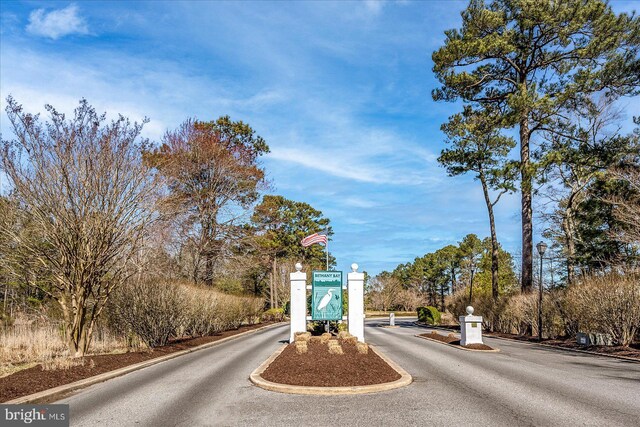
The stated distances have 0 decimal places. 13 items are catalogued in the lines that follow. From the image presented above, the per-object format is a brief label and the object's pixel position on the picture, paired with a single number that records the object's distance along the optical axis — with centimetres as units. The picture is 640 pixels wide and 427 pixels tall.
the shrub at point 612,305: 1650
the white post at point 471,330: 1794
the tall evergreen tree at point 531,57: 2344
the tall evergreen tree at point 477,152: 3059
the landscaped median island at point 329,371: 934
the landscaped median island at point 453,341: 1719
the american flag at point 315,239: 2344
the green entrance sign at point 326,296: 2098
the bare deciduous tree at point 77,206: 1278
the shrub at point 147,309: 1645
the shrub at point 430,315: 3972
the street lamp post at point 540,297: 2083
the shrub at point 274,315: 4931
